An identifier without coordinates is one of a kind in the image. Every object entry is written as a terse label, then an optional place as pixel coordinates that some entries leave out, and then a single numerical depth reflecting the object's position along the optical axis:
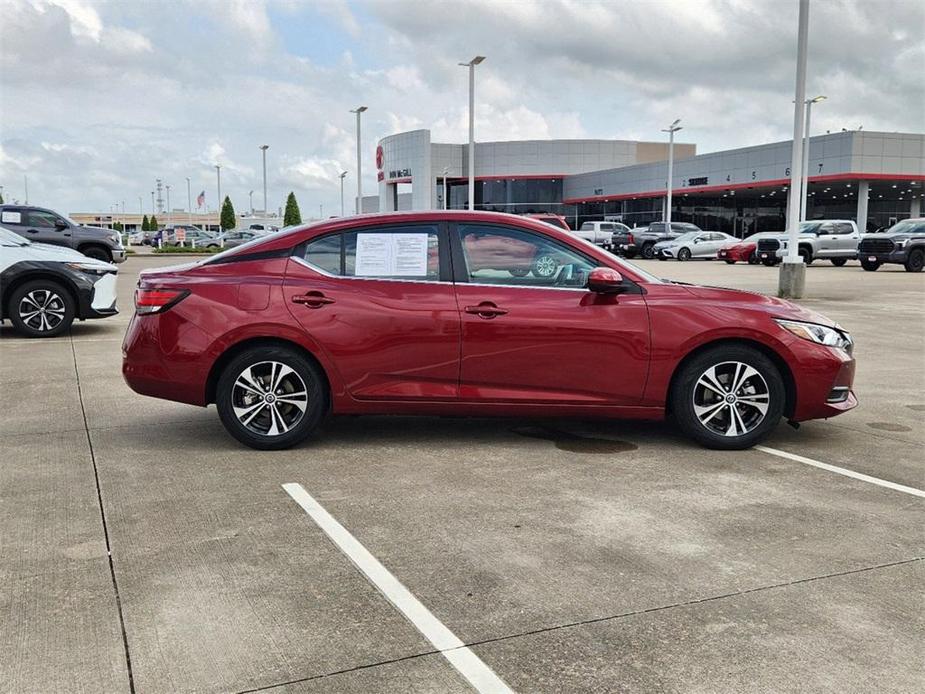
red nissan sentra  5.66
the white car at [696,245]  40.03
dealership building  48.44
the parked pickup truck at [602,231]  42.78
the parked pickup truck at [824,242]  32.78
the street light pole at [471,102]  31.97
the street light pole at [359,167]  52.19
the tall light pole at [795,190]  17.97
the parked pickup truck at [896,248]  28.78
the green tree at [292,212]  78.38
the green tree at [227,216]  86.81
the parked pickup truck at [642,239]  42.69
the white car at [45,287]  11.32
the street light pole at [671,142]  54.51
